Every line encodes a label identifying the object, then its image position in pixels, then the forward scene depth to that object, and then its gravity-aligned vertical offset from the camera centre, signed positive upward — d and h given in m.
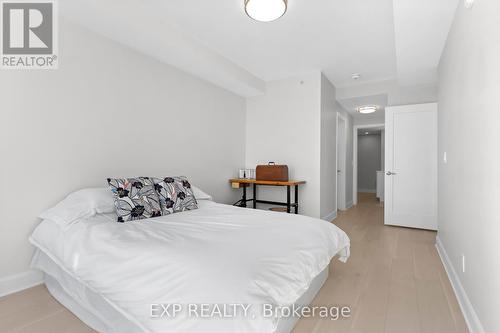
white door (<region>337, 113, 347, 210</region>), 5.75 -0.08
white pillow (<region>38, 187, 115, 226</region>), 1.97 -0.35
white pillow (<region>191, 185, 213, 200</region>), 2.99 -0.36
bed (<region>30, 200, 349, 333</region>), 1.08 -0.56
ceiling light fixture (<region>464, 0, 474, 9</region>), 1.68 +1.14
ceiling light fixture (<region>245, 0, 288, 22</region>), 2.18 +1.44
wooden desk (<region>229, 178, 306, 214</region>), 3.96 -0.44
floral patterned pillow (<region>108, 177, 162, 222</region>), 2.12 -0.31
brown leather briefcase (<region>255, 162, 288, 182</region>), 4.09 -0.11
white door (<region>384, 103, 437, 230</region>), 4.04 +0.00
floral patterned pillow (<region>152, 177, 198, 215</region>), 2.47 -0.31
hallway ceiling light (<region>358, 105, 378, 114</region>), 5.27 +1.25
